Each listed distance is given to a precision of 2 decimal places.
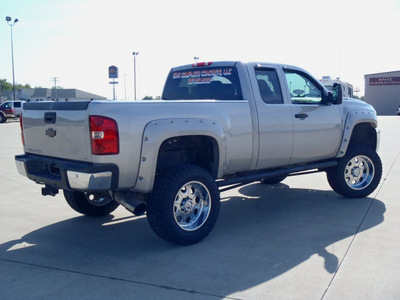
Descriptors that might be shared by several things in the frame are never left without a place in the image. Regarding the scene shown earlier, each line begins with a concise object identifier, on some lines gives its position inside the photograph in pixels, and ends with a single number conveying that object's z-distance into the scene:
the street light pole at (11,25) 45.91
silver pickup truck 4.38
